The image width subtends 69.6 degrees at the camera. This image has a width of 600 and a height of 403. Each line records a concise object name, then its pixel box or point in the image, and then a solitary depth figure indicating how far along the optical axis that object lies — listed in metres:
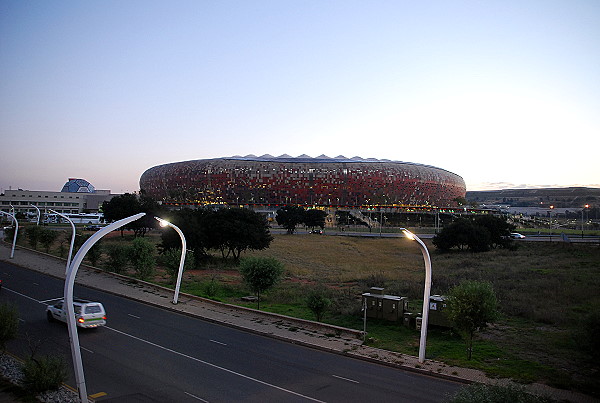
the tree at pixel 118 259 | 31.58
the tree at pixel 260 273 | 23.52
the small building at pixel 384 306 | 20.16
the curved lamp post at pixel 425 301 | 14.64
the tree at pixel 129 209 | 63.63
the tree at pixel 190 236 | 38.92
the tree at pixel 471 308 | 15.21
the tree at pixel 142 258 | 29.75
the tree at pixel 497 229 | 57.09
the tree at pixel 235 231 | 41.06
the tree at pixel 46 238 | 42.00
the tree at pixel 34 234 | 43.26
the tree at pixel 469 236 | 54.00
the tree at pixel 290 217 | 82.81
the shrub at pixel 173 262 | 28.19
